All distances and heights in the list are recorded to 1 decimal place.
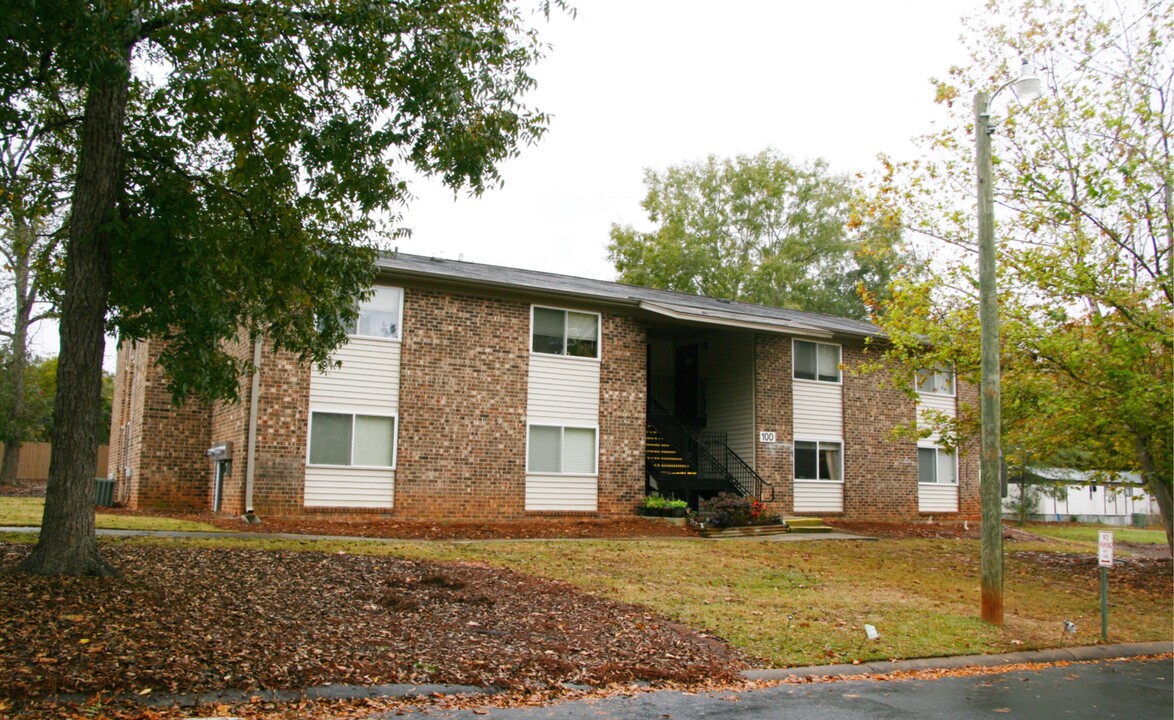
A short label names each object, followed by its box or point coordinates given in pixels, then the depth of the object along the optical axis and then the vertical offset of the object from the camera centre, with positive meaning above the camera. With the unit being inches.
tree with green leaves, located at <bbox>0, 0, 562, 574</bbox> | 350.3 +129.9
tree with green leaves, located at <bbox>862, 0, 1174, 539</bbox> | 620.1 +128.9
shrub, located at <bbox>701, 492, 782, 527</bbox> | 831.7 -40.9
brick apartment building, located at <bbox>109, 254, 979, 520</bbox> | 759.1 +41.6
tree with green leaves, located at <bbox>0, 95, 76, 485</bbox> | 430.0 +127.7
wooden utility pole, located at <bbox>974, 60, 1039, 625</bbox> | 458.0 +50.2
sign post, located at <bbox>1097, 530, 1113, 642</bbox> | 467.8 -39.9
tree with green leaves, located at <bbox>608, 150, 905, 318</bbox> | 1857.8 +479.0
